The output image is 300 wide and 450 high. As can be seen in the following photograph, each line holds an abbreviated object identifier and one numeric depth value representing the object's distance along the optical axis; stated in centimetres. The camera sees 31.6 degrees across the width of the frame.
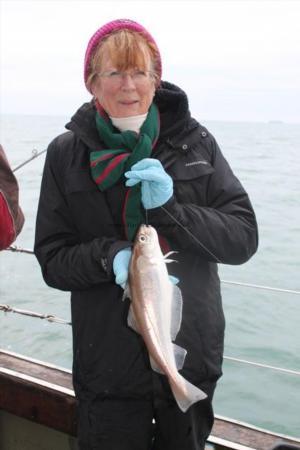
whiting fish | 203
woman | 217
